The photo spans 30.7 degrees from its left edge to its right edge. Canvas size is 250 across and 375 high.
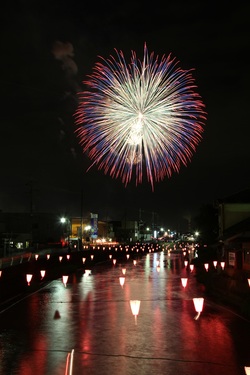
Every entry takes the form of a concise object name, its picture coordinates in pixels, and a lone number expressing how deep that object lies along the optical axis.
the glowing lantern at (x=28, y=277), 26.52
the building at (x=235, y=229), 31.32
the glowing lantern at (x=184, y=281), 26.57
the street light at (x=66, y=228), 96.49
